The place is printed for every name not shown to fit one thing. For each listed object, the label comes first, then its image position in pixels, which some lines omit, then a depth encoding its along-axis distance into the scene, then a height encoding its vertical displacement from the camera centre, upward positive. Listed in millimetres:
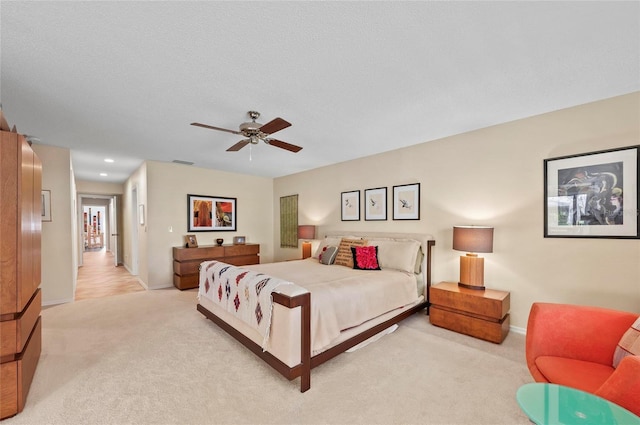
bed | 2113 -933
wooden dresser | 5133 -1005
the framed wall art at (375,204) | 4488 +94
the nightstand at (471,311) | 2832 -1183
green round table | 1127 -921
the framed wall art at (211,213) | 5703 -68
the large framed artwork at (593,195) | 2457 +127
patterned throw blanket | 2320 -862
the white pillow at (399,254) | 3667 -654
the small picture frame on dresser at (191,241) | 5451 -647
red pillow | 3748 -708
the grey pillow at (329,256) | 4180 -749
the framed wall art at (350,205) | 4898 +80
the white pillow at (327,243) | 4635 -600
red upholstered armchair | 1591 -935
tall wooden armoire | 1826 -449
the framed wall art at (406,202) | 4055 +114
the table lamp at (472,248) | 3051 -465
